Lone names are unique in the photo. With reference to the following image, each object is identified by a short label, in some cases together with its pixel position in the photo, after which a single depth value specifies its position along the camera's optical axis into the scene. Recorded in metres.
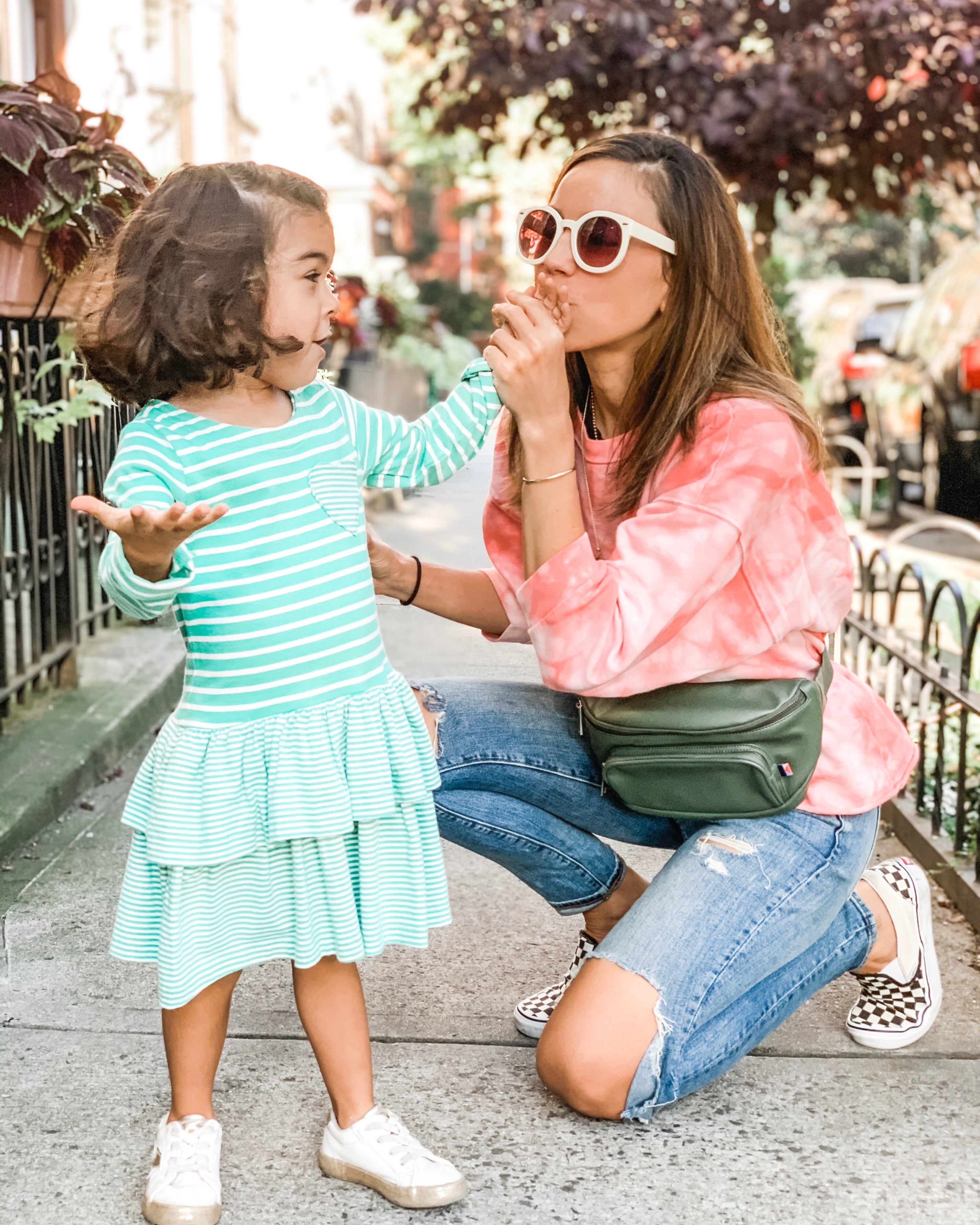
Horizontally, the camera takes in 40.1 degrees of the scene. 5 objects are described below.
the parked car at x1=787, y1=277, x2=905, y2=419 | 10.79
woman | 2.03
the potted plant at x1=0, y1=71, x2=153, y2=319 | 3.08
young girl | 1.82
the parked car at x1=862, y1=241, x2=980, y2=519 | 8.62
